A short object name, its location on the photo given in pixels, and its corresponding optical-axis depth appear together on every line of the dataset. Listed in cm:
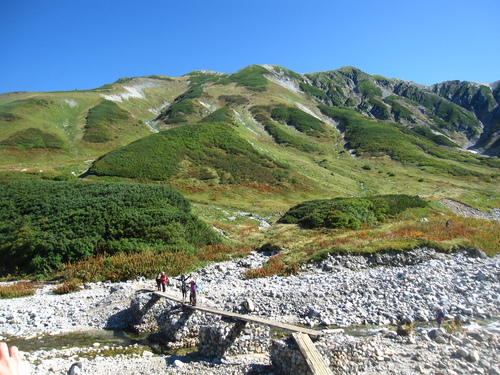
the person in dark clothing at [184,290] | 1400
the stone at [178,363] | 1024
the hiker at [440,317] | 1187
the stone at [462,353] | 896
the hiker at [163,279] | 1505
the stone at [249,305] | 1352
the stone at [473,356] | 878
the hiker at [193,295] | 1280
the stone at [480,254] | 1991
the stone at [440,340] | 1003
